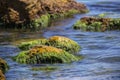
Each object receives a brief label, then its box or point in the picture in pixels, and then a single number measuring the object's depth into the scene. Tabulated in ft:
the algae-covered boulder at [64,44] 71.51
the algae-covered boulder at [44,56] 62.23
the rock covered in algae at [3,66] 56.90
